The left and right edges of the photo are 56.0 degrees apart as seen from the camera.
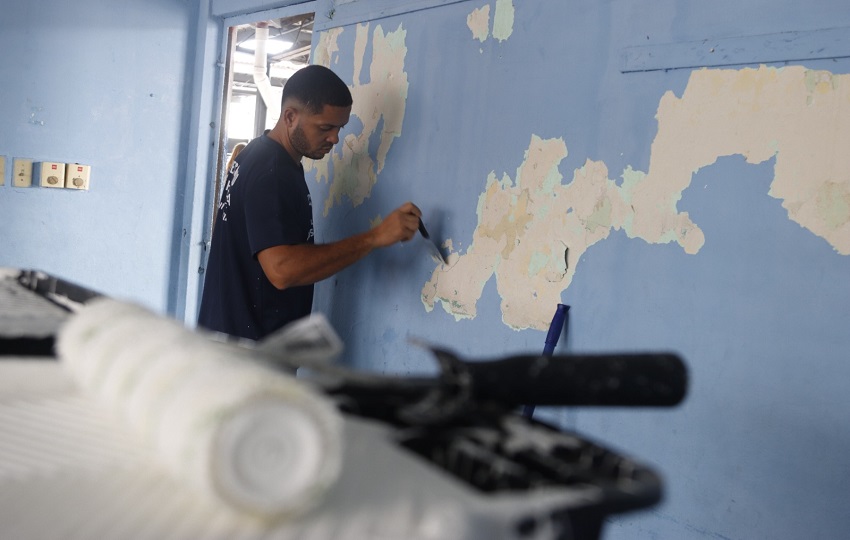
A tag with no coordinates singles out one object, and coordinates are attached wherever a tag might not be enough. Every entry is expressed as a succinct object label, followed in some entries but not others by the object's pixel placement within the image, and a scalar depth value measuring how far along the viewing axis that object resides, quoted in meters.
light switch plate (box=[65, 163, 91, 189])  3.54
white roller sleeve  0.56
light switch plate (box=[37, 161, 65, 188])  3.47
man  2.33
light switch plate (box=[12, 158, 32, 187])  3.41
